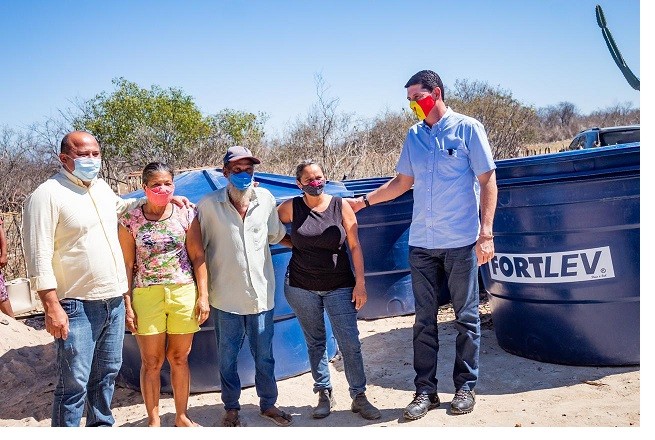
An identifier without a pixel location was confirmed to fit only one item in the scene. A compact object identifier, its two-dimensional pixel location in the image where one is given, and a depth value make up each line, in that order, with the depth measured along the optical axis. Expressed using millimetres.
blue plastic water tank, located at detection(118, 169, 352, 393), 4344
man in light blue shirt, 3639
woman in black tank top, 3689
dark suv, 9734
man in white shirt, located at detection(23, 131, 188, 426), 3006
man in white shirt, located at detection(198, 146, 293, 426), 3629
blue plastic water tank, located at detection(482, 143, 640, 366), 4059
